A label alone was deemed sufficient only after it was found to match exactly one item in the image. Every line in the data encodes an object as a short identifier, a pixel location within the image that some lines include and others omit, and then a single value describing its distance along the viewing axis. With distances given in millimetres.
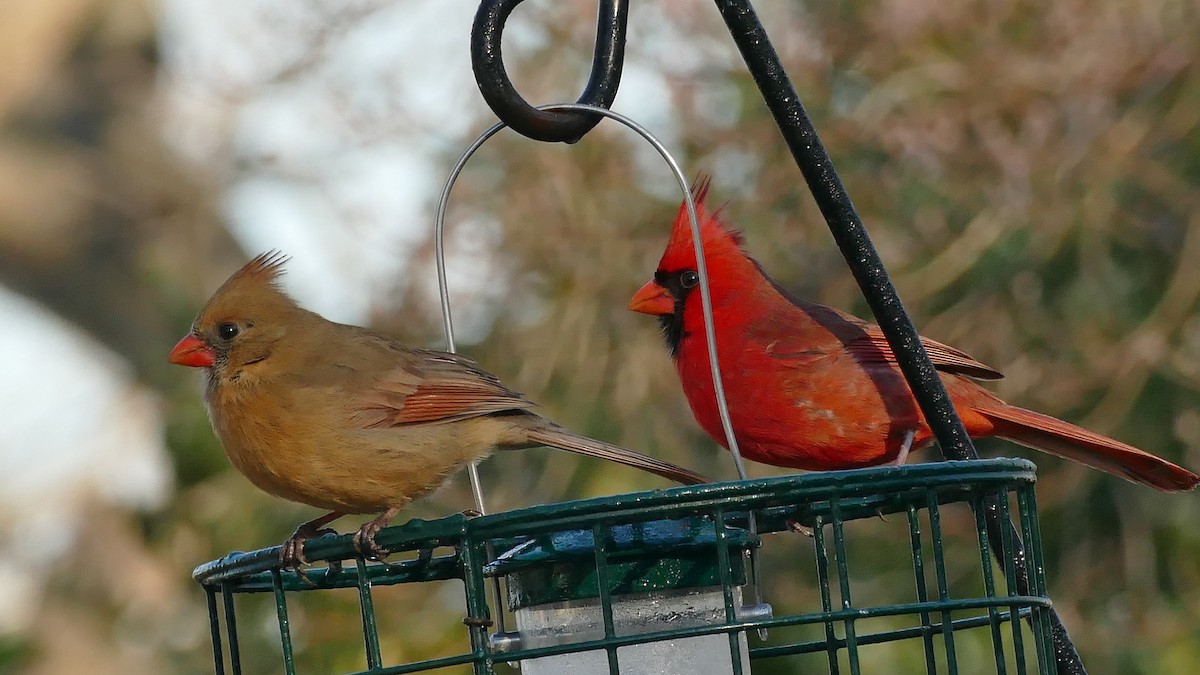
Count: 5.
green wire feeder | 4328
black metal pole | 4723
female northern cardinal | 6355
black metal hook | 4762
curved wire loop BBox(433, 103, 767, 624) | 4883
